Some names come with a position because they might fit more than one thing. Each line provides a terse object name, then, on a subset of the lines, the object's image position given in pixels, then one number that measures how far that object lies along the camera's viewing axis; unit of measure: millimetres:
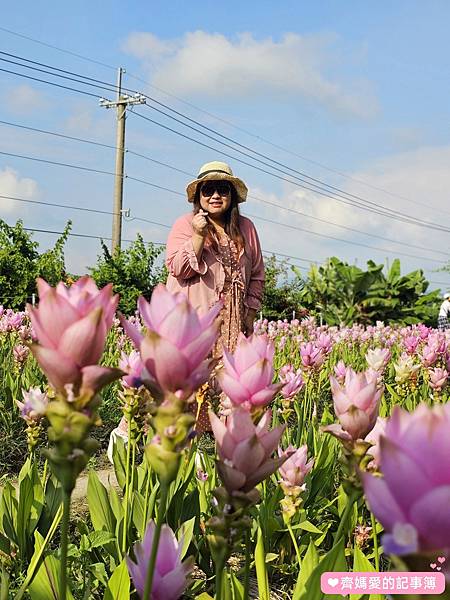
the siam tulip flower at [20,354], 3773
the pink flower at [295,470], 1667
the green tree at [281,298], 18500
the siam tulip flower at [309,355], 3133
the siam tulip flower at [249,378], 983
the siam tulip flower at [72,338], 733
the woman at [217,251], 3680
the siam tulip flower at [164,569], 924
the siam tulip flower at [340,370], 2605
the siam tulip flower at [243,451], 837
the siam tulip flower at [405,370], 3029
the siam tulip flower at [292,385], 2678
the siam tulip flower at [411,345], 4141
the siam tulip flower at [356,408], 1116
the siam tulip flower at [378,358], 3041
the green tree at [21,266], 12719
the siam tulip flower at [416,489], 504
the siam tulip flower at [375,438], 1291
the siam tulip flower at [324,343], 3754
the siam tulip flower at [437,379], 3273
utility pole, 21109
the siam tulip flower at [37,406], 819
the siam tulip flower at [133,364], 1724
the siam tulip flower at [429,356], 3536
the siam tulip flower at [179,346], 750
